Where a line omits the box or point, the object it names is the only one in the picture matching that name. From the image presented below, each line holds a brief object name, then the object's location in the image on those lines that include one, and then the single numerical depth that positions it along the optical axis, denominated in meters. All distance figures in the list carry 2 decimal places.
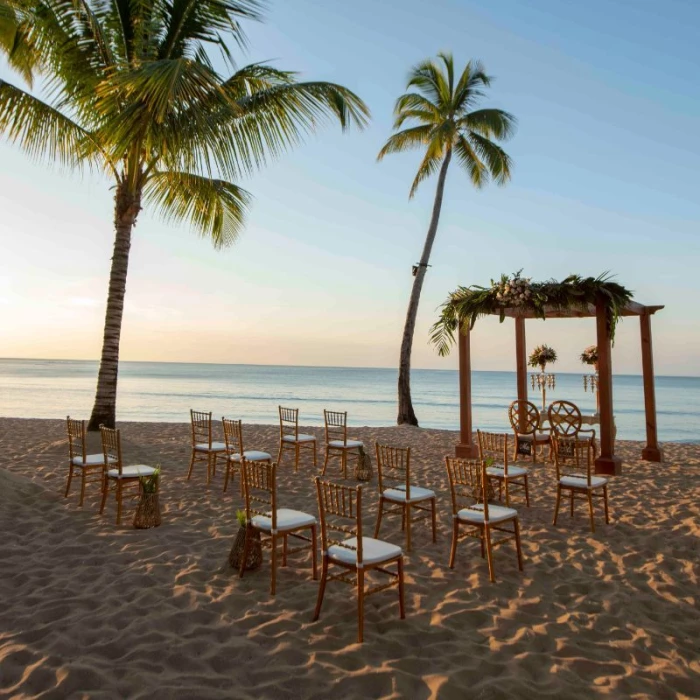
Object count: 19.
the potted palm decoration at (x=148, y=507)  5.14
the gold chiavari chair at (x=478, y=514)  4.13
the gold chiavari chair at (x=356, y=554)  3.21
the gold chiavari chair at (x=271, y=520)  3.86
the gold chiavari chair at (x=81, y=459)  5.85
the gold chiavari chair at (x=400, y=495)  4.78
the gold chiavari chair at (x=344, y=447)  7.78
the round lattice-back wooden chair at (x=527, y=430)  8.98
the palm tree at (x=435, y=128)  14.72
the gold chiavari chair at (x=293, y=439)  8.22
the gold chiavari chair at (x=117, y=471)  5.45
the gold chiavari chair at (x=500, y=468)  5.86
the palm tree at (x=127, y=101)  7.52
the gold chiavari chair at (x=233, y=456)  6.84
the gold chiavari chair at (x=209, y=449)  7.19
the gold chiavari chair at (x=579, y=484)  5.45
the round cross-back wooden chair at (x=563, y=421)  8.07
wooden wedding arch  8.46
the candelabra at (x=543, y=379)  11.52
